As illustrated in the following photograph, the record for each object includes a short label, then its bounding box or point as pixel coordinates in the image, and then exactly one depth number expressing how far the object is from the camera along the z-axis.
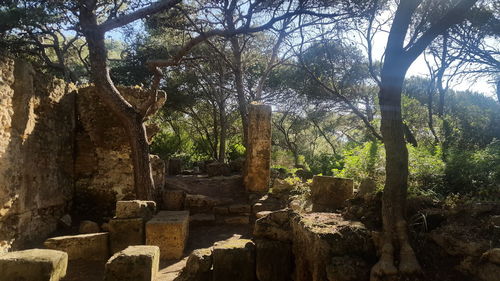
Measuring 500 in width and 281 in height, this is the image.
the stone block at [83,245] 5.78
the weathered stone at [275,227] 4.46
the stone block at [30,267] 3.25
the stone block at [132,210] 6.30
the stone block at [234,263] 4.20
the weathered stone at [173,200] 8.98
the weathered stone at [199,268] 4.34
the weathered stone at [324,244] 3.42
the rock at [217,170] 12.70
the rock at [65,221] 7.59
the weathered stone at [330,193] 5.51
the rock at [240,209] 8.98
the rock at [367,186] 4.79
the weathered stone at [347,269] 3.17
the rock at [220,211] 8.97
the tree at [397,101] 3.63
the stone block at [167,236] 6.18
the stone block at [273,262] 4.14
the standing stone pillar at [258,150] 10.02
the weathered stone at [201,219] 8.30
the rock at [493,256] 2.77
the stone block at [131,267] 3.73
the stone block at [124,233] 6.07
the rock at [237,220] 8.63
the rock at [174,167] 14.20
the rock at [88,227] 6.80
